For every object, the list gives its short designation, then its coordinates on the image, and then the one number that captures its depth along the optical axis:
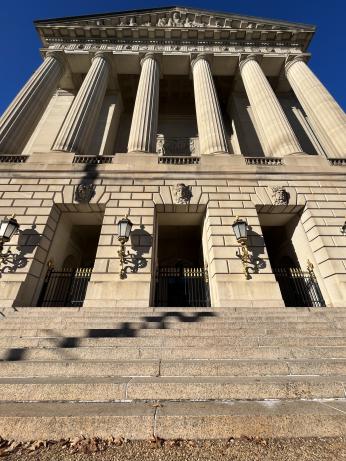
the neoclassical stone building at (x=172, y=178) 10.01
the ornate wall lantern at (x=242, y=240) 9.83
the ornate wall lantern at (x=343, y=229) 10.66
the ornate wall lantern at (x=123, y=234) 9.81
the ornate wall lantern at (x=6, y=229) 8.88
